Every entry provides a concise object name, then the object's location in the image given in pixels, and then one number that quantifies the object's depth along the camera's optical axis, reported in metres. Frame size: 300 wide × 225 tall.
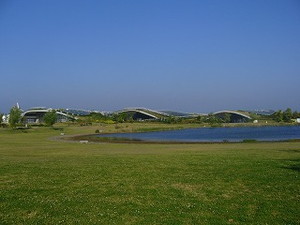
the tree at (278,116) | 186.65
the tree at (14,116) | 96.93
